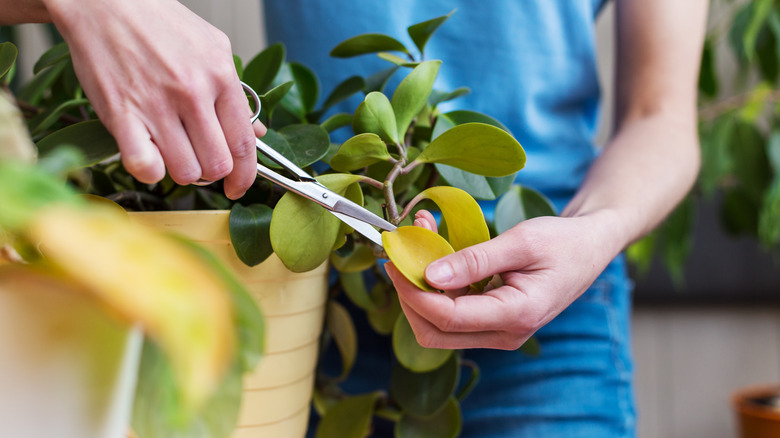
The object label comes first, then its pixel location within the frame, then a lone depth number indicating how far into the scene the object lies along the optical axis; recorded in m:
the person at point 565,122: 0.60
